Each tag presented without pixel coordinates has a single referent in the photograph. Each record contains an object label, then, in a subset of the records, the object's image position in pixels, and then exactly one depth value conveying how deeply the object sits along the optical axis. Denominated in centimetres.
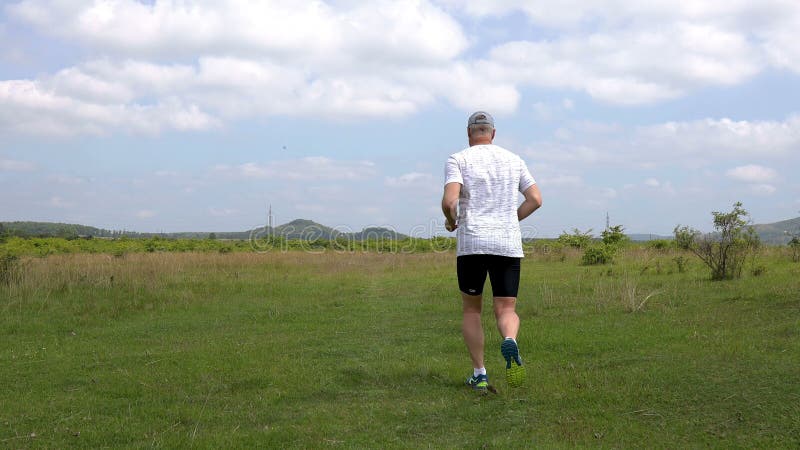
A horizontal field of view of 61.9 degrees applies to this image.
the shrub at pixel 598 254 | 1898
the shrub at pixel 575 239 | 2536
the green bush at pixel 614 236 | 2156
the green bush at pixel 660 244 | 2591
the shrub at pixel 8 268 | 1371
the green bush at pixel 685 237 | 1369
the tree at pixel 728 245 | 1226
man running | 478
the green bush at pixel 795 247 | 1555
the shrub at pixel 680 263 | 1433
